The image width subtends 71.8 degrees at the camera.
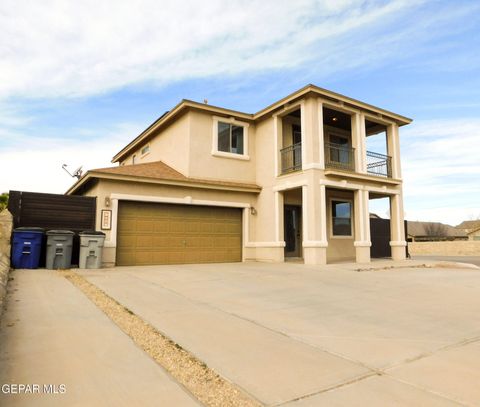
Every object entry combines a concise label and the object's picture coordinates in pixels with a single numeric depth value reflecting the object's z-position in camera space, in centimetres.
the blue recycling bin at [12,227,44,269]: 962
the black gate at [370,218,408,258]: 1886
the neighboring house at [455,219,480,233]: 6357
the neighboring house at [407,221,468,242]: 5438
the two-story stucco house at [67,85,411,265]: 1228
